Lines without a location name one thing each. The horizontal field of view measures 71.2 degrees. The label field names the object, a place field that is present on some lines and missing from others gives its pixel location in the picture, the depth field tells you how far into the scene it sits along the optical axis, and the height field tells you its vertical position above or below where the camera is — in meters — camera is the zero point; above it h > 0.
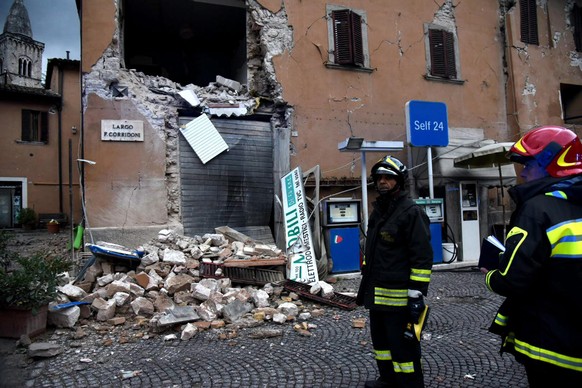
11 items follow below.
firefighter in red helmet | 1.80 -0.25
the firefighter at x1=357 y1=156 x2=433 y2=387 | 2.77 -0.41
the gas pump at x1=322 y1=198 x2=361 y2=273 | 7.79 -0.29
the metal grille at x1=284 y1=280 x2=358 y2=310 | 5.69 -1.17
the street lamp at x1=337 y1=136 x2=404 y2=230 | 7.50 +1.32
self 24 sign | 8.91 +2.01
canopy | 8.24 +1.18
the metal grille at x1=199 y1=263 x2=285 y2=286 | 6.18 -0.82
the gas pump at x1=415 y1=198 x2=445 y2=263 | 8.71 -0.01
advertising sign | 7.02 -0.24
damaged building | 7.82 +2.84
